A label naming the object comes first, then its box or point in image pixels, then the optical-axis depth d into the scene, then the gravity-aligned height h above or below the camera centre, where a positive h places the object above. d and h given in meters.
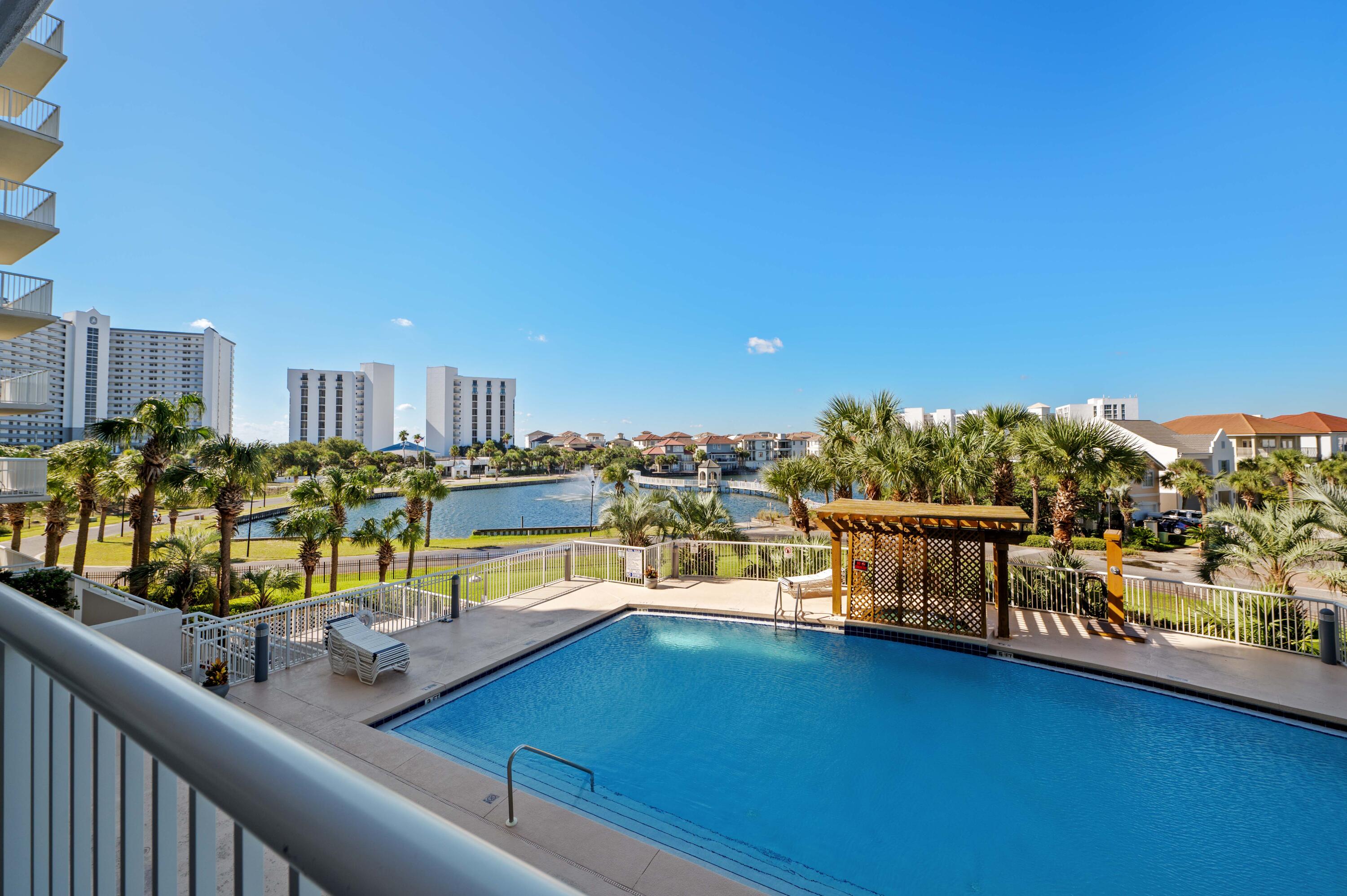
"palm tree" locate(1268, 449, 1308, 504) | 30.49 -0.35
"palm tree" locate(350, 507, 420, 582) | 18.38 -2.47
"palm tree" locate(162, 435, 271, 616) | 15.43 -0.39
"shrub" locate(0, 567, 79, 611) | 9.42 -2.11
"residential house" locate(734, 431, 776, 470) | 122.12 +3.03
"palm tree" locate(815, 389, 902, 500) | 18.00 +1.23
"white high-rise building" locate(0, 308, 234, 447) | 60.59 +14.79
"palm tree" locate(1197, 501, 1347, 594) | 9.80 -1.56
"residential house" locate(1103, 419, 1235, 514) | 35.34 +0.40
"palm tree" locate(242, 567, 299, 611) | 17.36 -4.10
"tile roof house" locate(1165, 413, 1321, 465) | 47.84 +2.44
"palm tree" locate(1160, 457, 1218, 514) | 33.03 -1.24
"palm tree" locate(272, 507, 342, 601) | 16.31 -2.03
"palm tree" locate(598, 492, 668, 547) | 17.73 -1.84
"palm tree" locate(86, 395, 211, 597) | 14.36 +0.79
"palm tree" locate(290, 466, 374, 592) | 17.86 -0.97
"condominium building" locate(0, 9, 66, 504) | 12.08 +5.68
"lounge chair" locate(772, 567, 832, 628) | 12.20 -2.78
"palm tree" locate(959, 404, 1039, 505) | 16.12 +0.66
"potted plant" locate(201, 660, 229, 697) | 7.59 -2.97
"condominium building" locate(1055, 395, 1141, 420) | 77.69 +7.57
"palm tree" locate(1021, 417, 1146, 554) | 14.32 +0.04
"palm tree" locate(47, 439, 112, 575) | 18.34 -0.21
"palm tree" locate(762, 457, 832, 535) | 18.55 -0.67
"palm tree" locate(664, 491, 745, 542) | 18.39 -1.91
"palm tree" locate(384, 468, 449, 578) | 23.36 -1.03
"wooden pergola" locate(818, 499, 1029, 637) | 10.55 -2.02
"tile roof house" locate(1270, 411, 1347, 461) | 52.38 +2.95
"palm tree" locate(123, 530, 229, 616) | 15.03 -2.92
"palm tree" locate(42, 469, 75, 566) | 18.89 -1.89
